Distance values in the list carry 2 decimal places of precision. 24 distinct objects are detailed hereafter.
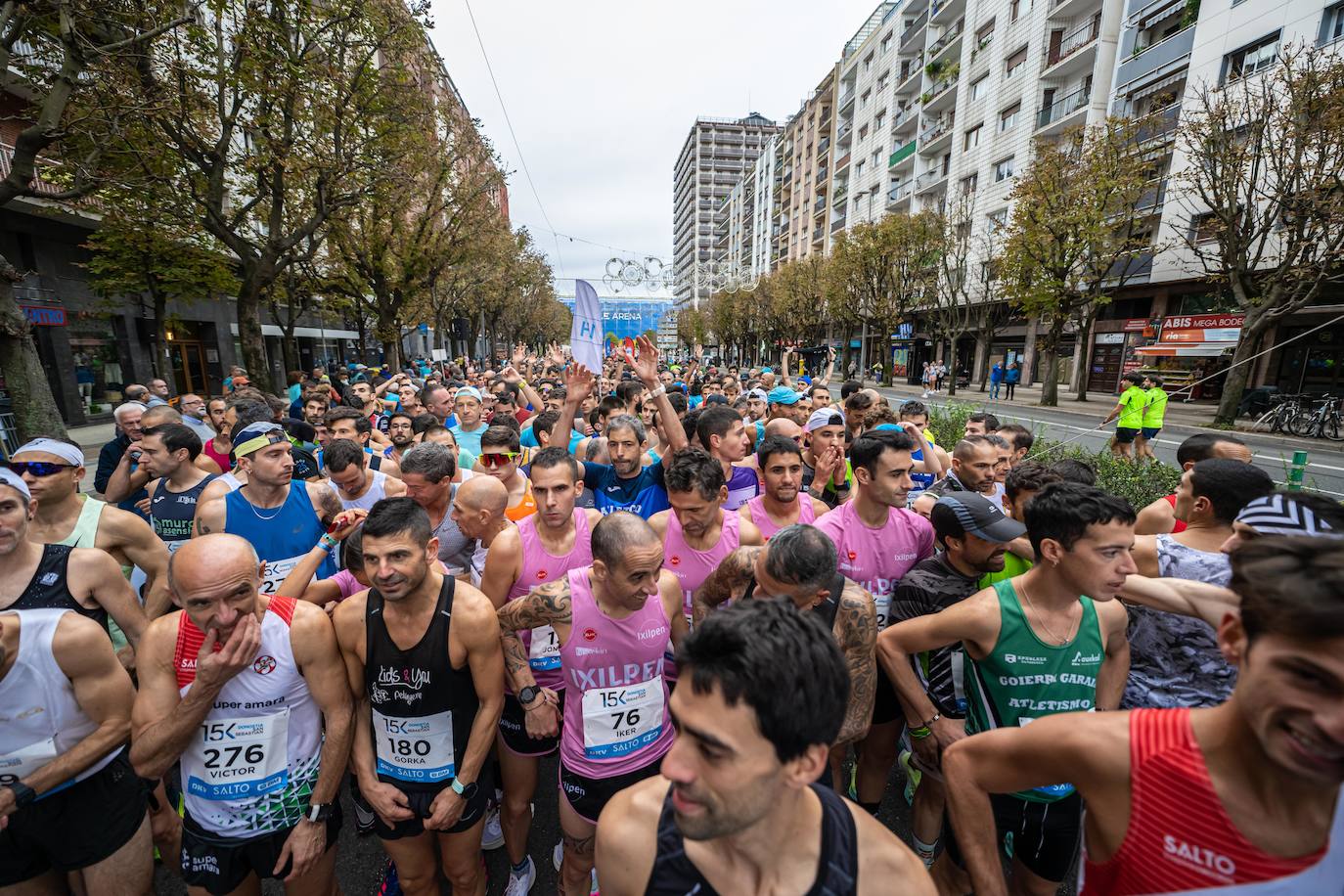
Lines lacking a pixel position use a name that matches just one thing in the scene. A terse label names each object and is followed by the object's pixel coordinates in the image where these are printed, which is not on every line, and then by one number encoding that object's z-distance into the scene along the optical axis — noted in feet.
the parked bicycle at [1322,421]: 46.57
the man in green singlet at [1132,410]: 35.86
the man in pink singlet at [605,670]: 7.56
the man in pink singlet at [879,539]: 10.13
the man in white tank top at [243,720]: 6.45
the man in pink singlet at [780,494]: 11.87
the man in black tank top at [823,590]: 7.20
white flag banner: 22.66
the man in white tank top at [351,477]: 12.84
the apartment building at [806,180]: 168.76
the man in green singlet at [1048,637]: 6.99
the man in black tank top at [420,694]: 7.47
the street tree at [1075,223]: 57.62
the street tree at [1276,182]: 41.32
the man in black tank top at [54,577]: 7.86
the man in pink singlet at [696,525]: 10.34
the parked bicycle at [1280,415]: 48.73
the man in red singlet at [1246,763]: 3.42
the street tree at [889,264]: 90.63
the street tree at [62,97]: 22.47
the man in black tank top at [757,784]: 4.10
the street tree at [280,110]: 31.76
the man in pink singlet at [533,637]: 8.64
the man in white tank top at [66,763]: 6.45
